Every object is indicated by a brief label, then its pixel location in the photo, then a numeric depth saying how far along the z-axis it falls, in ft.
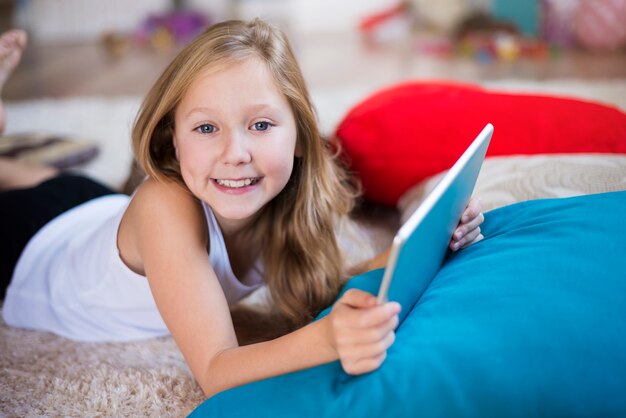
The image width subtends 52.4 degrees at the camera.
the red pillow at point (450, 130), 4.52
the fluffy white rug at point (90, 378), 3.24
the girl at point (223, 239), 2.81
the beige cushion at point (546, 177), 3.60
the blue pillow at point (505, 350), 2.33
